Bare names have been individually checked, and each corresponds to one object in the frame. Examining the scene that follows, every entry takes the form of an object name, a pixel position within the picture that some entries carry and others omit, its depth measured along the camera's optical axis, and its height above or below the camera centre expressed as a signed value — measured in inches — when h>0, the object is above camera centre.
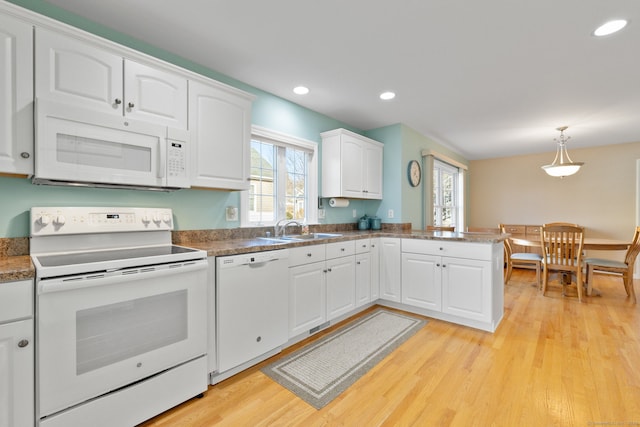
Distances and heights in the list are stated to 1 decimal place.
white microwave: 57.7 +14.8
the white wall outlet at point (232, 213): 99.6 +0.7
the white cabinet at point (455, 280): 105.6 -25.8
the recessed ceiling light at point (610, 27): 72.7 +48.7
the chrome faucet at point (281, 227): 112.3 -4.8
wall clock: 161.2 +24.2
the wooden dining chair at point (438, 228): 166.3 -7.8
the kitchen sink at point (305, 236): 108.8 -8.6
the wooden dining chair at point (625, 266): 141.8 -26.2
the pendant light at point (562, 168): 159.9 +26.5
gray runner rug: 72.8 -43.3
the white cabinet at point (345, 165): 133.3 +24.1
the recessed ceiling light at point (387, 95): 117.4 +49.8
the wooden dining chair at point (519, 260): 161.3 -26.1
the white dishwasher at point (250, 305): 72.5 -24.6
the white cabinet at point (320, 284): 92.9 -24.6
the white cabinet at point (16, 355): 45.8 -22.7
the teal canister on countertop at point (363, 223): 153.8 -4.4
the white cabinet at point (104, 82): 58.4 +30.5
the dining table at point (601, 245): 142.0 -15.3
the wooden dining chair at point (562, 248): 142.6 -17.8
